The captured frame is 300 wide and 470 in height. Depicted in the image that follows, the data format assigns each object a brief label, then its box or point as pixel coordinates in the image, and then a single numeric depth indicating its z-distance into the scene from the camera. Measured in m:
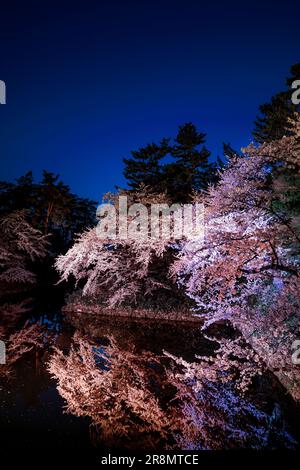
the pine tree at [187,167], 27.33
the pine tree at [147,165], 28.41
